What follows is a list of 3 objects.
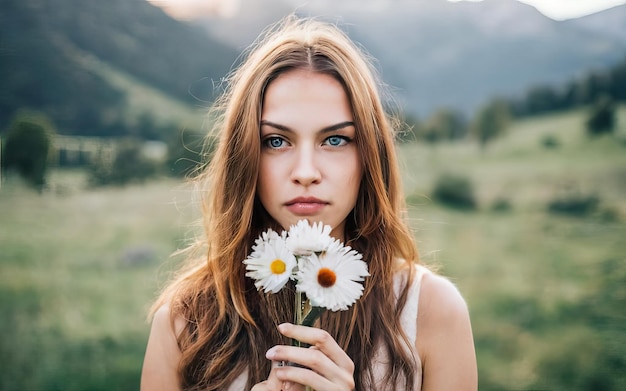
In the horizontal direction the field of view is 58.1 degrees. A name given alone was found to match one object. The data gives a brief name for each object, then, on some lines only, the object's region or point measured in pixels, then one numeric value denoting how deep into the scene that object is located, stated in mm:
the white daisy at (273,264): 1006
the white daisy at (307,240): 995
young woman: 1357
